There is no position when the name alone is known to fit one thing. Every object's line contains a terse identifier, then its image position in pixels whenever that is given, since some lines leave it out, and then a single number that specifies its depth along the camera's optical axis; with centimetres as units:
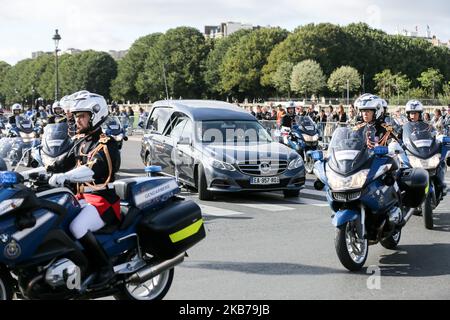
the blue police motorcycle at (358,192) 745
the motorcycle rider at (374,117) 940
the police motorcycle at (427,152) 1053
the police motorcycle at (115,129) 2023
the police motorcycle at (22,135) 1904
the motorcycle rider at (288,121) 1959
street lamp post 4087
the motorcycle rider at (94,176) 557
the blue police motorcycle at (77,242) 513
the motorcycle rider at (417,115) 1068
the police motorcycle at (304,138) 1941
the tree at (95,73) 12950
